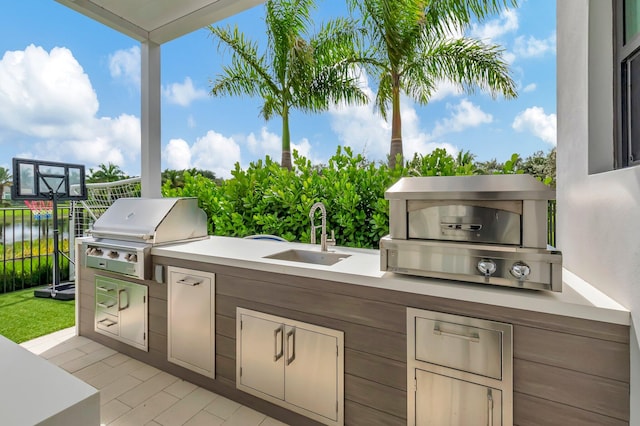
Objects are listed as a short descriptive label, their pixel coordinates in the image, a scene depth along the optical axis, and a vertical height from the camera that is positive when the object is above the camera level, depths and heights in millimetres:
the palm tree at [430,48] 3426 +2014
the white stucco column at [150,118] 3316 +1022
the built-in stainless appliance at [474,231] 1265 -93
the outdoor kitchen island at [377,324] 1146 -557
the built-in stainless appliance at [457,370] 1287 -710
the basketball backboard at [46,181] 3688 +409
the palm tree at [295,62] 4301 +2238
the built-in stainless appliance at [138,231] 2408 -163
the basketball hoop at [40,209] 4727 +50
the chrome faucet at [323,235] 2266 -181
